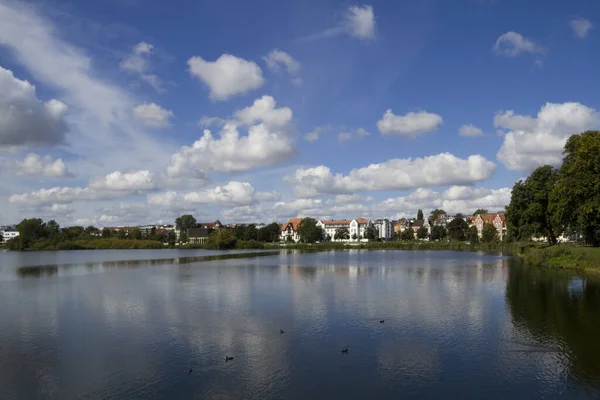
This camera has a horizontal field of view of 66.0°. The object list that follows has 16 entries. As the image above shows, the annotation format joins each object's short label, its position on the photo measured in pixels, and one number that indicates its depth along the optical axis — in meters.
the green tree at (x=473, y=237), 125.22
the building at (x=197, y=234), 186.88
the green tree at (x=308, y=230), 158.62
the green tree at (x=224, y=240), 132.00
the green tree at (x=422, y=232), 168.75
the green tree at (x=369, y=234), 184.00
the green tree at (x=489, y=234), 124.76
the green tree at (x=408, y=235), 164.50
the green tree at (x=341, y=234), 190.75
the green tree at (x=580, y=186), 42.16
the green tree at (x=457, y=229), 148.62
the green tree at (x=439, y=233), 158.88
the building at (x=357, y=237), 195.10
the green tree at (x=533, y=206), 61.97
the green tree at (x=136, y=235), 166.68
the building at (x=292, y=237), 181.70
